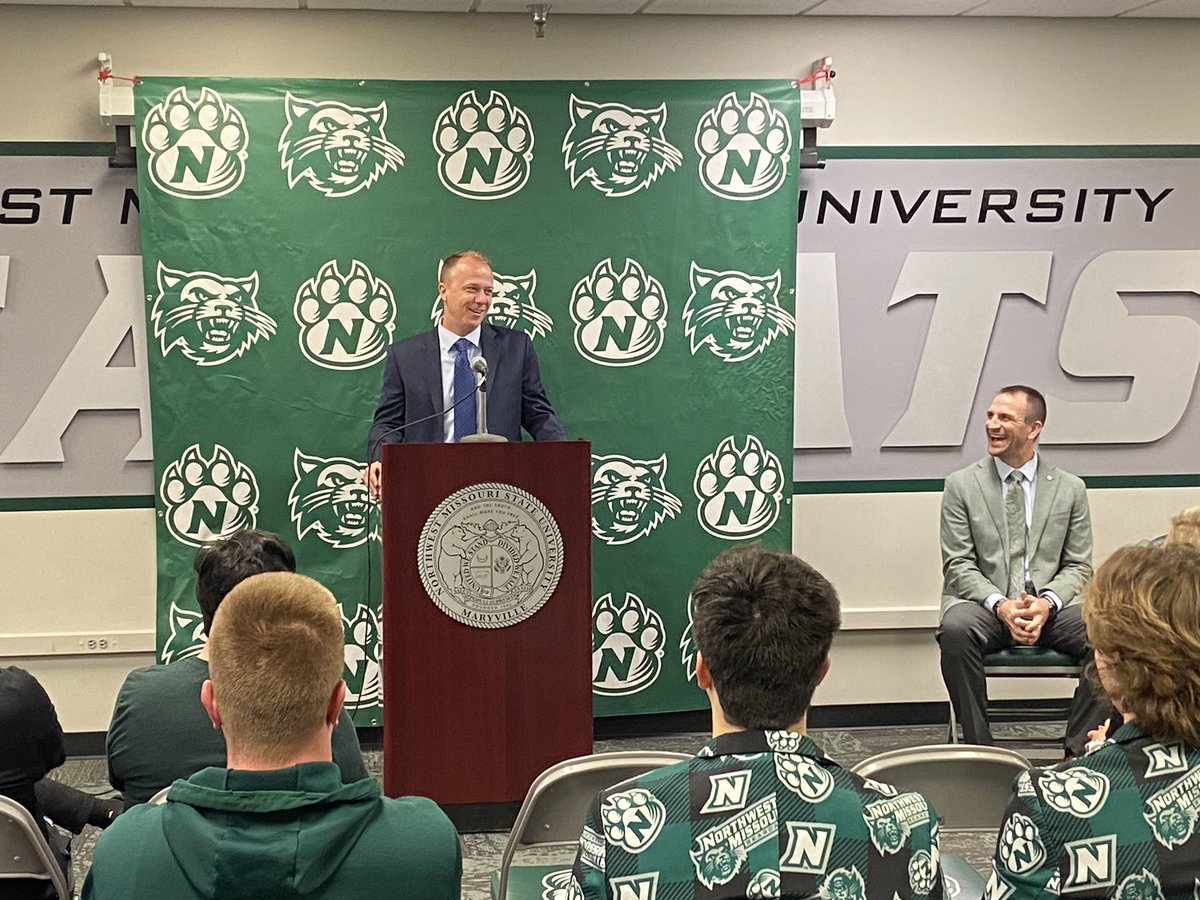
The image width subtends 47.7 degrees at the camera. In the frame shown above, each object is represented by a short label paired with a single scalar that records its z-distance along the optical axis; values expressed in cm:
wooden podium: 384
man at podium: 476
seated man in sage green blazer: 494
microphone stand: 382
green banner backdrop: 509
